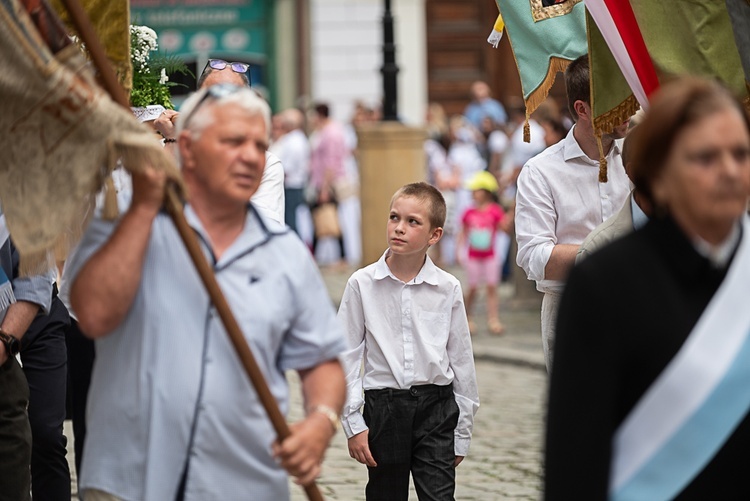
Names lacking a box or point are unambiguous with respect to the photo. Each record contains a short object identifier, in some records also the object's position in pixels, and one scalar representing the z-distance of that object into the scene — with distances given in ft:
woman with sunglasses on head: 31.94
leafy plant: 33.47
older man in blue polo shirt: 20.38
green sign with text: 146.71
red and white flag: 30.49
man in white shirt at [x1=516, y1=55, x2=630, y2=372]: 33.14
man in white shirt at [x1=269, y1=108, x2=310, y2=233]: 112.91
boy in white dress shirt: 32.42
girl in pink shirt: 79.58
